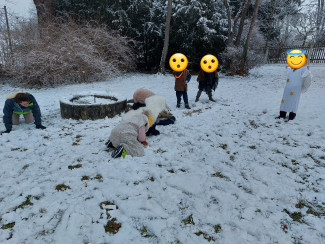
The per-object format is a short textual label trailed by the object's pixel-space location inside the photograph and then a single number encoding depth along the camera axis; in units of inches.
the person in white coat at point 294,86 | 189.9
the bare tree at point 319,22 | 795.3
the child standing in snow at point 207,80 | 263.7
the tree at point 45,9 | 501.6
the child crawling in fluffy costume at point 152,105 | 167.5
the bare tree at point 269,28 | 778.7
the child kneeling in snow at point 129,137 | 131.4
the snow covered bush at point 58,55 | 377.7
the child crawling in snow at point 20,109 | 174.6
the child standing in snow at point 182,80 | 245.4
